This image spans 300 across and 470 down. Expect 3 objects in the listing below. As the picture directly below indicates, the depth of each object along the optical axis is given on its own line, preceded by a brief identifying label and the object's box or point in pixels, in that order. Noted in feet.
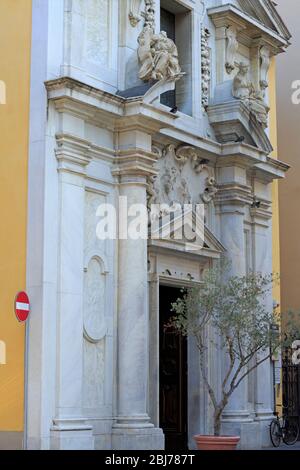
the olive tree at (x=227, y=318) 58.70
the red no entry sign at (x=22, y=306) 51.60
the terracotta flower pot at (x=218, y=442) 57.72
